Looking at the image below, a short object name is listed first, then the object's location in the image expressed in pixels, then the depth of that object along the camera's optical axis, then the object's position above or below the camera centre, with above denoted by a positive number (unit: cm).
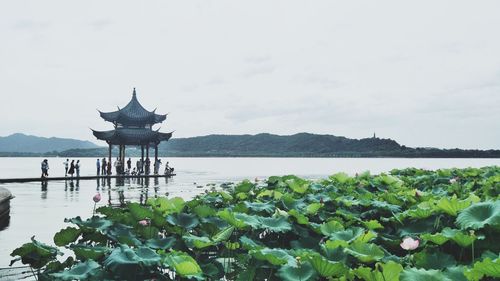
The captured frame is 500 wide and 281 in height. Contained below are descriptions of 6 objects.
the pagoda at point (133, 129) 3844 +228
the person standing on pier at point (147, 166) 3900 -89
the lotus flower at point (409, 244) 253 -50
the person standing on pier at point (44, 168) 2983 -73
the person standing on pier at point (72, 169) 3311 -90
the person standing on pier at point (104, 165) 3762 -77
